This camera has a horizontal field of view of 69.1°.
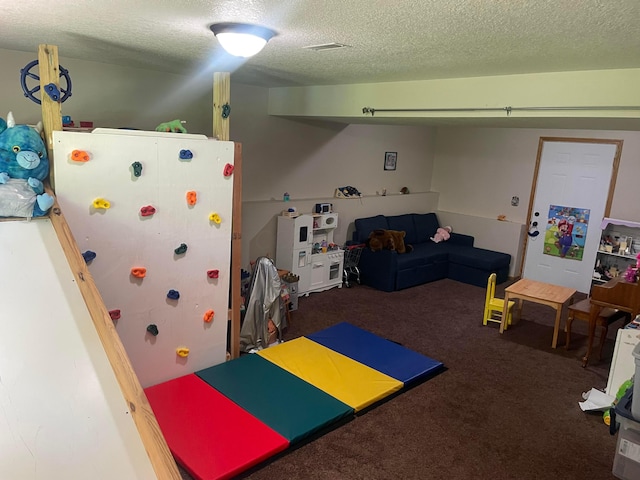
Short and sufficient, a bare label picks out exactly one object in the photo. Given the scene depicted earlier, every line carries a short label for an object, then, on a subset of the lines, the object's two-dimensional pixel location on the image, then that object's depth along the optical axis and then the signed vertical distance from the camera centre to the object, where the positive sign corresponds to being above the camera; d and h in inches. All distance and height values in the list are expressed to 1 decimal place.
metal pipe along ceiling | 121.2 +17.6
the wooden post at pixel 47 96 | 105.2 +9.5
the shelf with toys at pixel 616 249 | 232.5 -36.1
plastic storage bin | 98.6 -58.9
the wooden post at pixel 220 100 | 136.9 +14.2
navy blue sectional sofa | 243.3 -51.8
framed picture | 283.1 +0.5
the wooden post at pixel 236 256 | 142.7 -33.2
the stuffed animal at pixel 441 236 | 294.4 -44.7
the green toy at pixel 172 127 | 132.9 +5.2
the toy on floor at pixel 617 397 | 130.8 -62.3
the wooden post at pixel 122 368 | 62.7 -34.5
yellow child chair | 199.8 -58.1
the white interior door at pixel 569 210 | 242.7 -20.0
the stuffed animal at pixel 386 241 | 247.3 -42.3
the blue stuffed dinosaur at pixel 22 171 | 94.9 -7.8
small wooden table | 182.9 -49.4
